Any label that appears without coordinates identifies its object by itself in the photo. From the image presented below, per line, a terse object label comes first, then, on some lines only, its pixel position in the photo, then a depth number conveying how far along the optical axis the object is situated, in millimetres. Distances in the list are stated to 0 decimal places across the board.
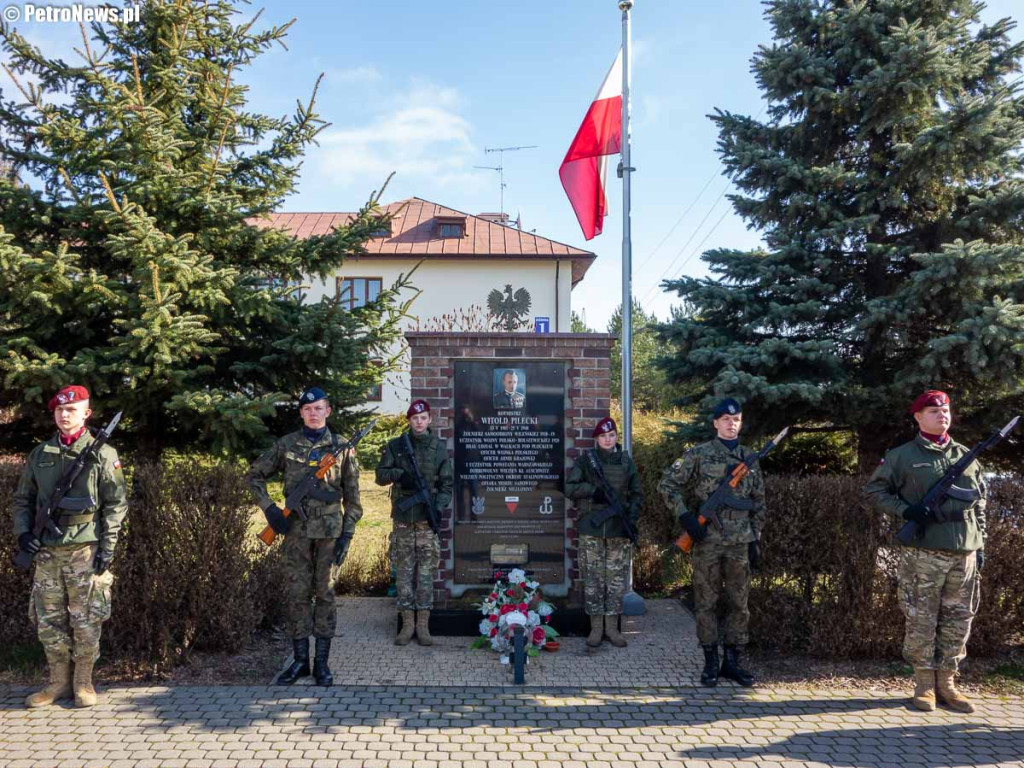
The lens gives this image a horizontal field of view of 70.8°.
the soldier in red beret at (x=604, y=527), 5848
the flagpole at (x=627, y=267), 7133
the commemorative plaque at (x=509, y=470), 6355
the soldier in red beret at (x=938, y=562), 4633
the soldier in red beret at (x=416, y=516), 5840
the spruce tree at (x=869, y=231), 6406
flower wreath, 5586
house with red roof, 27469
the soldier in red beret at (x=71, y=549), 4578
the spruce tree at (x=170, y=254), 5730
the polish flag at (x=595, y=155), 7578
